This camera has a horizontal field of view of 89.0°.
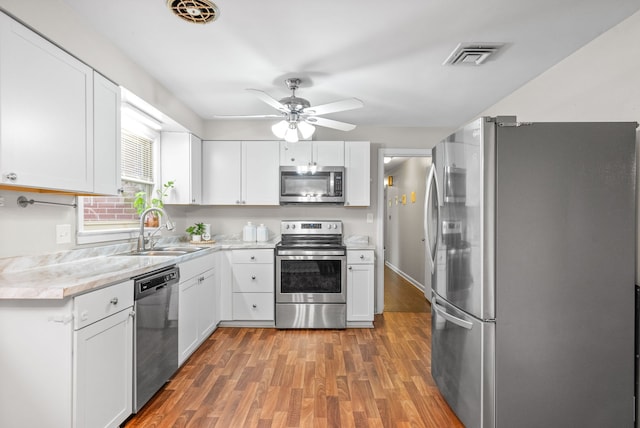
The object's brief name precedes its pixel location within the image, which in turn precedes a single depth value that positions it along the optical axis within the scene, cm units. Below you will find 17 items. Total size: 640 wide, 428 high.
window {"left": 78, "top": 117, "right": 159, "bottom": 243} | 243
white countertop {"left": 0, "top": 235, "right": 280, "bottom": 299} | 142
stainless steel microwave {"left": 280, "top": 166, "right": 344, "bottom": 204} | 380
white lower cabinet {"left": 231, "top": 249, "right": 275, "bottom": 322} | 356
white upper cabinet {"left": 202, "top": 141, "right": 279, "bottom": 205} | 387
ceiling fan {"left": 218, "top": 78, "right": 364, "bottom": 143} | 252
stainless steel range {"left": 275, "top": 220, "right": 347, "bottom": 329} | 353
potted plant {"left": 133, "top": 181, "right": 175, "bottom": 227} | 301
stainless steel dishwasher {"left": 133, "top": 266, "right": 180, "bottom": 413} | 198
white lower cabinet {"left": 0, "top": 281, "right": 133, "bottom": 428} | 146
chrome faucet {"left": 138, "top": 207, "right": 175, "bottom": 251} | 279
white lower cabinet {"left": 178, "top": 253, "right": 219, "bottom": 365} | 262
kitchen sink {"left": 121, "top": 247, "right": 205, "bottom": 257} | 278
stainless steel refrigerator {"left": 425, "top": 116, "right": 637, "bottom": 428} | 169
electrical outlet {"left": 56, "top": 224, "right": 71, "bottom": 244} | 209
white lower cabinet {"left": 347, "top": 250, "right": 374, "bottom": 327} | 360
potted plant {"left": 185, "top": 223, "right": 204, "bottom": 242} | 371
